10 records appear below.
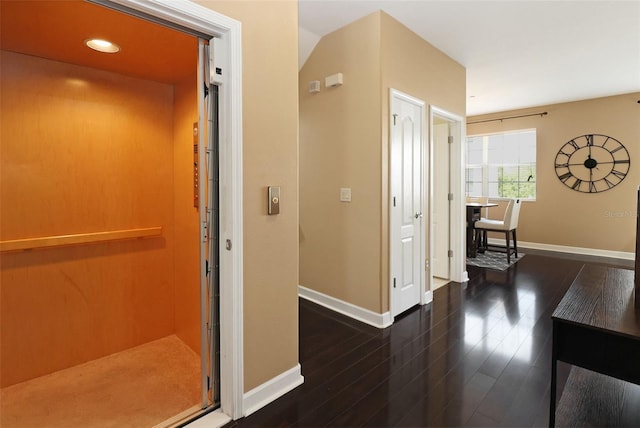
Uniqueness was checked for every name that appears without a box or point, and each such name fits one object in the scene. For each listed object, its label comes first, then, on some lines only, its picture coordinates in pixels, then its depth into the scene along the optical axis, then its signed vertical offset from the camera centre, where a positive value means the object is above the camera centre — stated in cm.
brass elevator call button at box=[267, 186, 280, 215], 182 +3
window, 638 +80
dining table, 544 -43
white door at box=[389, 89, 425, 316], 297 +2
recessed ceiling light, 190 +97
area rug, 488 -90
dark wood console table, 131 -55
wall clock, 543 +69
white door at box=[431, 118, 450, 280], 408 +13
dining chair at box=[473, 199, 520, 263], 520 -33
